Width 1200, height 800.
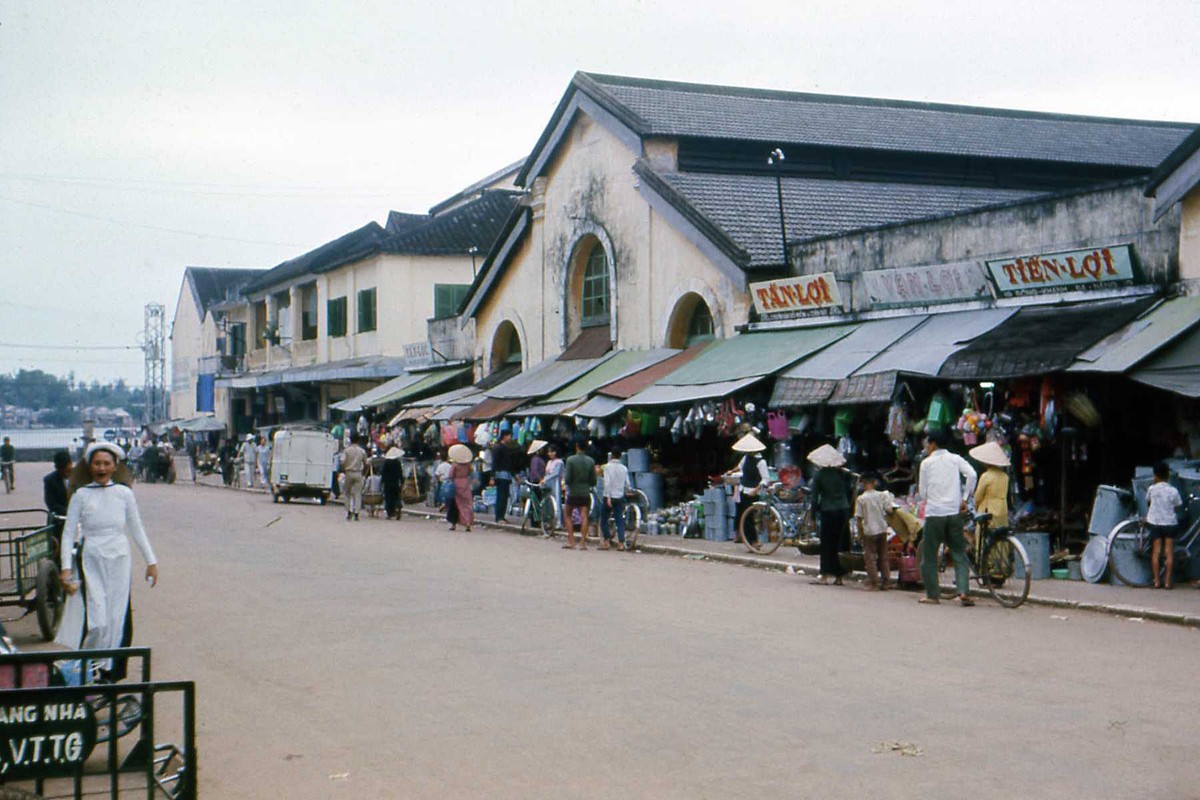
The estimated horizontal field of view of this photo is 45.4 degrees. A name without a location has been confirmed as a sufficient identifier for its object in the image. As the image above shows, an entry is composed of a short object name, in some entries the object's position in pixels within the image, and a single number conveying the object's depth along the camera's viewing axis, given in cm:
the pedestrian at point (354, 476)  3120
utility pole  8012
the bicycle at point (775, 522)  2153
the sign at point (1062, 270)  1883
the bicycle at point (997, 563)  1549
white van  3844
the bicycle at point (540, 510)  2655
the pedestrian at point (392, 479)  3164
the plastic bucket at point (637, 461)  2766
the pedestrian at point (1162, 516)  1616
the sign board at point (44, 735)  526
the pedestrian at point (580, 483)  2386
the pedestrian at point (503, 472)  3005
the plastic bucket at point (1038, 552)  1770
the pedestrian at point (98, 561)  952
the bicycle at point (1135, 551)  1667
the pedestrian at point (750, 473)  2266
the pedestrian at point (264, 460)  4988
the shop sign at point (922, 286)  2133
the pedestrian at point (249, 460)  5144
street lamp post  2615
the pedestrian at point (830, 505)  1753
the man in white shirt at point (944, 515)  1540
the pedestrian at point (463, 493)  2770
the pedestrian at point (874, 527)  1688
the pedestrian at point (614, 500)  2345
